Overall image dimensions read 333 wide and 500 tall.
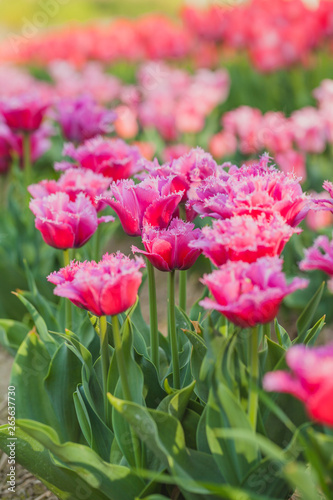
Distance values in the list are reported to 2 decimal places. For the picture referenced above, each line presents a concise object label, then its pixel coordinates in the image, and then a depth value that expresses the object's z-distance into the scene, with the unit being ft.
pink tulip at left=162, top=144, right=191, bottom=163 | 14.62
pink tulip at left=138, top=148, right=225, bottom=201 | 8.38
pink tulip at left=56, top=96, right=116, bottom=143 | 15.23
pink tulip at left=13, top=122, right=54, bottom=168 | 17.26
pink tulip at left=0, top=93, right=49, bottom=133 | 14.65
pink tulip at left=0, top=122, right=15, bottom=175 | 16.31
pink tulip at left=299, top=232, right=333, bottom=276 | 6.19
